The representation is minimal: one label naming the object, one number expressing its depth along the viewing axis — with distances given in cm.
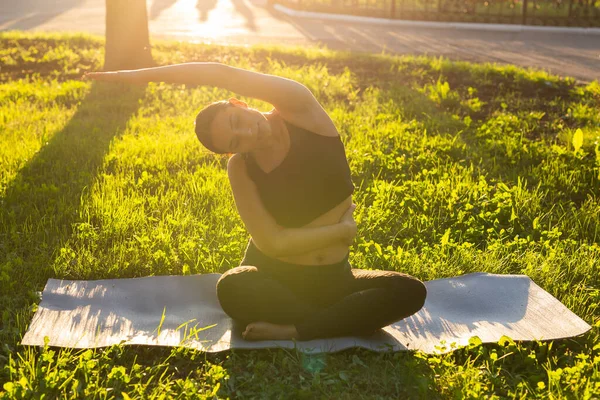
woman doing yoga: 355
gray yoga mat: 365
